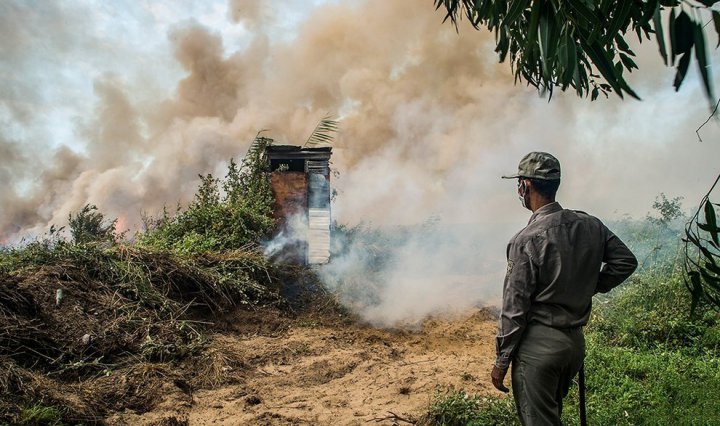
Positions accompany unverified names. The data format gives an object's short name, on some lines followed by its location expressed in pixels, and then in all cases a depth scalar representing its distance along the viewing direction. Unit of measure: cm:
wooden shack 1223
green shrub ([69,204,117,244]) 1205
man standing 236
